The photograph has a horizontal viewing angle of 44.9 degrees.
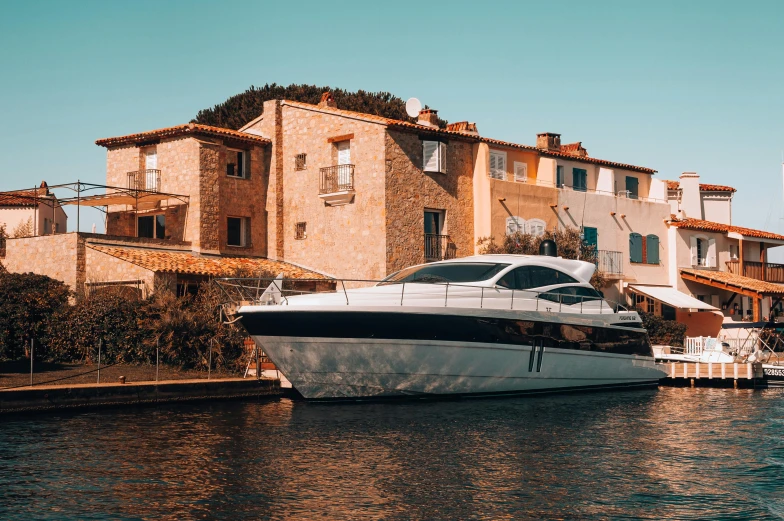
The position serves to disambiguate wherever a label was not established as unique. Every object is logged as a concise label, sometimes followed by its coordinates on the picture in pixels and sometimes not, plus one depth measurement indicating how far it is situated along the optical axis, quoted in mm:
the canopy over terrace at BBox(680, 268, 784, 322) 40719
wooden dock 27422
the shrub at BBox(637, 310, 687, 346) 36281
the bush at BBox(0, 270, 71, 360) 24438
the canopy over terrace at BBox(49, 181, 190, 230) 33300
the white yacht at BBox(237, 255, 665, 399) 20250
